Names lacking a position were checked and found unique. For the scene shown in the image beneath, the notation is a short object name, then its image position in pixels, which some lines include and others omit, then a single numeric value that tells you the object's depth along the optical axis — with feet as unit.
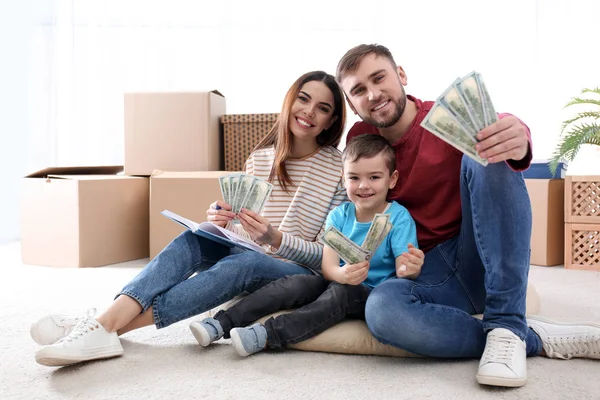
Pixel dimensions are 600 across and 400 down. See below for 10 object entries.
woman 4.90
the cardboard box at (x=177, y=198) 9.90
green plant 9.89
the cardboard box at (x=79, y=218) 9.73
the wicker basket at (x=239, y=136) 10.66
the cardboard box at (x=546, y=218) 10.15
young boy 4.91
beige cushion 4.94
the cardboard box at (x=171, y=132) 10.53
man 4.31
